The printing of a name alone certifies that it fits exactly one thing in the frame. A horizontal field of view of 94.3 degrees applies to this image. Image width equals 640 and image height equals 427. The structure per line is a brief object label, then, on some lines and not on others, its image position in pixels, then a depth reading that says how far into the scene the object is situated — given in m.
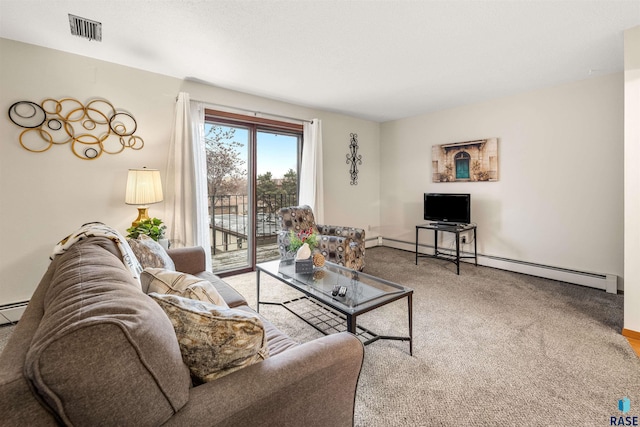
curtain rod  3.64
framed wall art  4.25
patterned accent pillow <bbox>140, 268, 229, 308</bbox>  1.17
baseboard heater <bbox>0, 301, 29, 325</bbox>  2.63
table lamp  2.87
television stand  4.04
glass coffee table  1.94
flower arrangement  2.73
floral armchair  3.65
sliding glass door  3.96
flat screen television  4.29
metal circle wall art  2.65
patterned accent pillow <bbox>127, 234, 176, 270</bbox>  1.93
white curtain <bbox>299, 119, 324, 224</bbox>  4.57
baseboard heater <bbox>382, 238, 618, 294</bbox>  3.34
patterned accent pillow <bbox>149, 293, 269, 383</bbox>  0.90
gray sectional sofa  0.58
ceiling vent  2.24
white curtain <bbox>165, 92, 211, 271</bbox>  3.39
